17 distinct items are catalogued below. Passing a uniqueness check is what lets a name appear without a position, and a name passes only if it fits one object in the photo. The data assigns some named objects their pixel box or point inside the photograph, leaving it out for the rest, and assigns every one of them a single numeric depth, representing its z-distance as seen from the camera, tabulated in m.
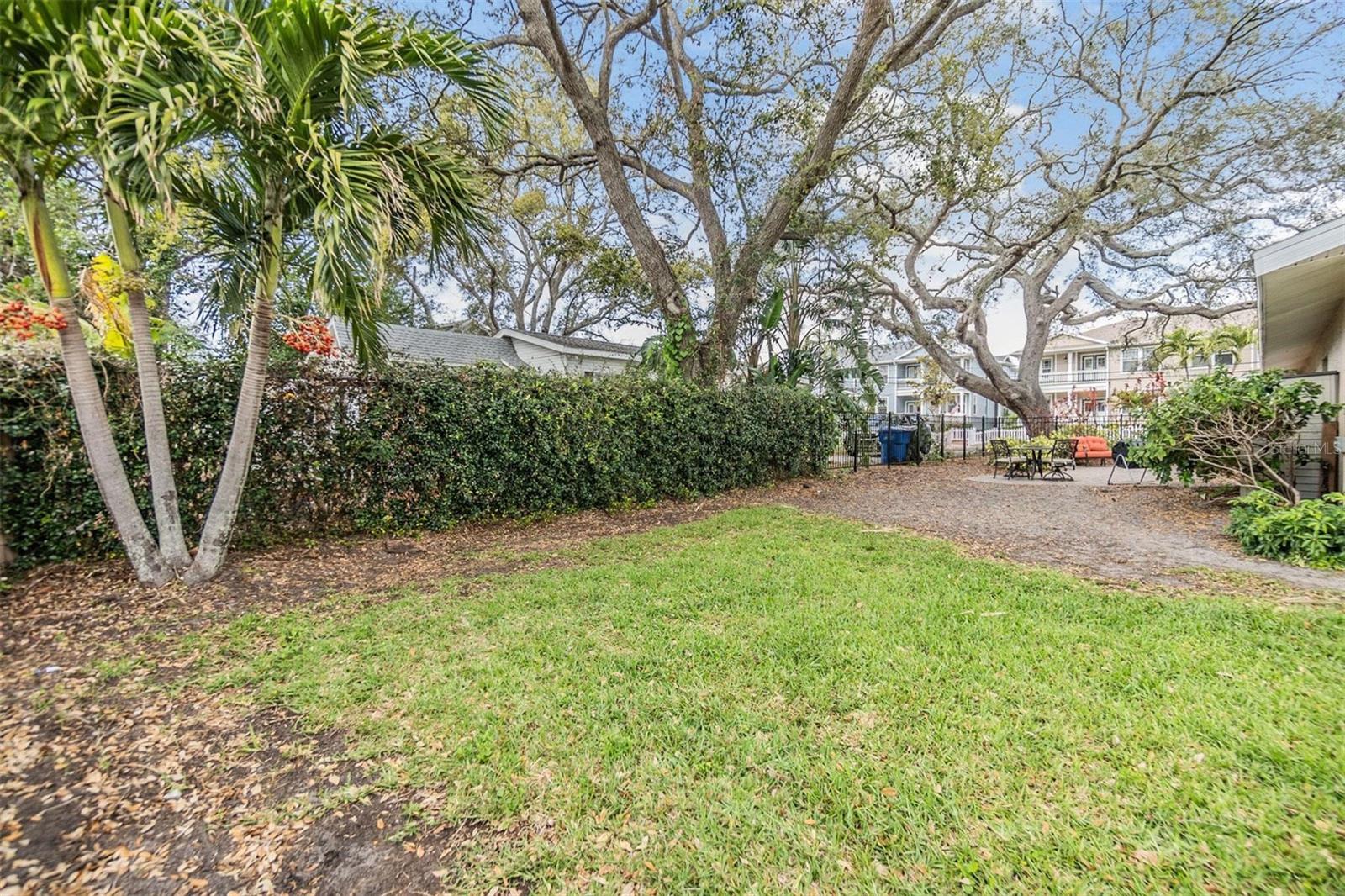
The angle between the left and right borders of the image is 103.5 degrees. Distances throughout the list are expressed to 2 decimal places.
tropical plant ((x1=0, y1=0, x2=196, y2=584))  3.19
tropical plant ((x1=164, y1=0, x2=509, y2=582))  3.68
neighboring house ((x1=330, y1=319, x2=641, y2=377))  15.83
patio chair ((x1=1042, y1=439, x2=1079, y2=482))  11.94
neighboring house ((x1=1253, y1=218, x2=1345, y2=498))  5.25
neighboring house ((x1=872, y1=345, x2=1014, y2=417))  39.75
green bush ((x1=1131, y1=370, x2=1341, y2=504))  6.49
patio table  11.91
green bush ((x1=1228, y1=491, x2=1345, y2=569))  4.88
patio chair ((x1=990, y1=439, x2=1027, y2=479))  12.45
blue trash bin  15.16
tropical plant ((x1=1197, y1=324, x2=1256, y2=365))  18.14
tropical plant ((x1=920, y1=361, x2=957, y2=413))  22.20
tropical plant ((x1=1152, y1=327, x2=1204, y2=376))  18.75
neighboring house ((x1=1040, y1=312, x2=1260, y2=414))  27.34
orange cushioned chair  15.46
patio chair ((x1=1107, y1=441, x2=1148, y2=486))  12.64
